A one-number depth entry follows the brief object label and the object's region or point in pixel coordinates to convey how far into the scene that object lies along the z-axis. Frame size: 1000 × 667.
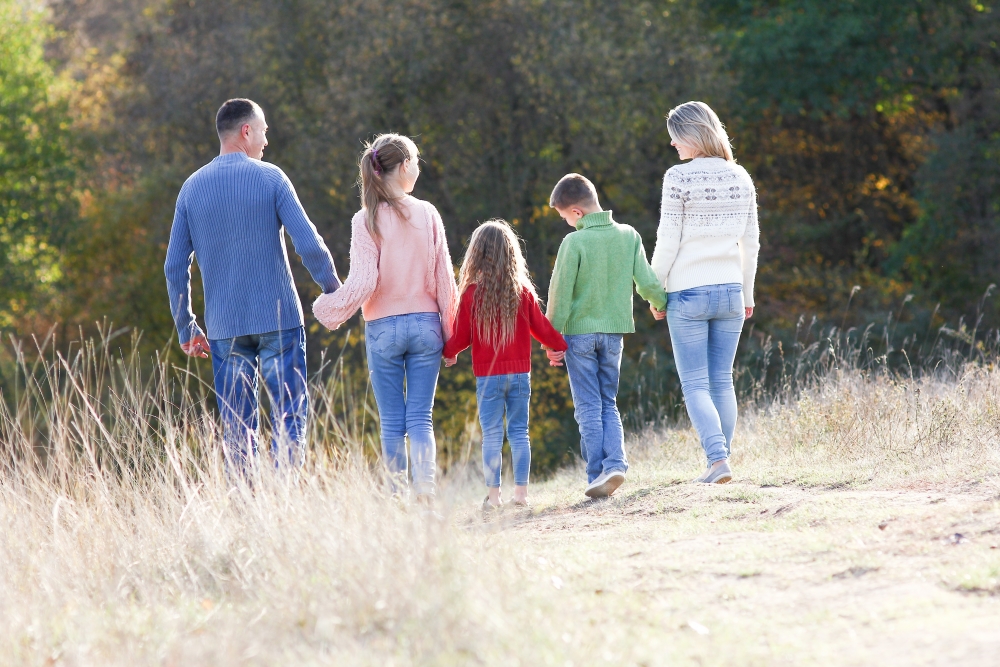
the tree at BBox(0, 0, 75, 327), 41.00
